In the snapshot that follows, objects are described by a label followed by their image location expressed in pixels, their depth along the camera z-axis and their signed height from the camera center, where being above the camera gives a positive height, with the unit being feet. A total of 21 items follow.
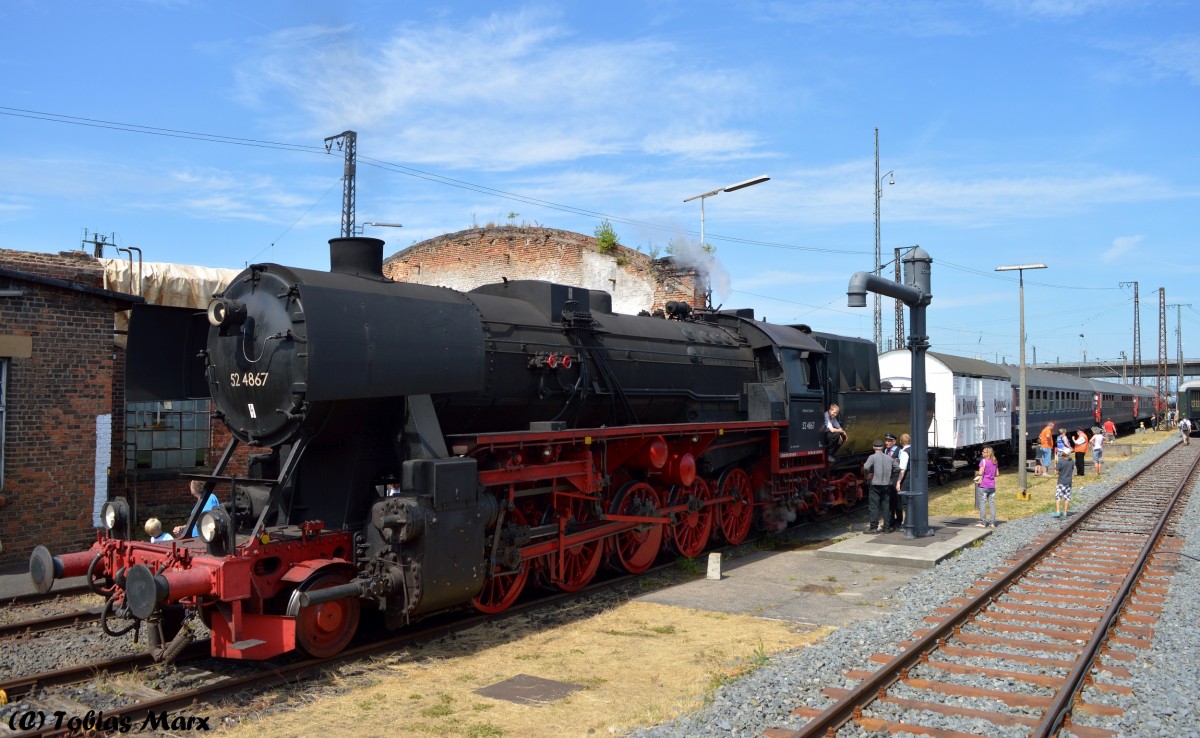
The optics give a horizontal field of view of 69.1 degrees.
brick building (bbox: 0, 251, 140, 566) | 37.93 -0.24
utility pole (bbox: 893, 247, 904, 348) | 100.83 +9.73
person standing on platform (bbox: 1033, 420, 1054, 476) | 83.61 -4.34
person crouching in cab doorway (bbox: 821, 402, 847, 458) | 47.44 -1.38
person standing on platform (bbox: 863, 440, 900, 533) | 46.52 -4.01
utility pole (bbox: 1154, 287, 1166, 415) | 218.79 +21.37
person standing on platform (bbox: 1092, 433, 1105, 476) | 85.61 -4.19
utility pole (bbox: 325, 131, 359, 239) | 81.61 +21.19
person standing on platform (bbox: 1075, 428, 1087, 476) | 80.94 -3.67
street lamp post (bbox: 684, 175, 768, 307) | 61.21 +15.95
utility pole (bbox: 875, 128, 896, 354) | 97.84 +16.30
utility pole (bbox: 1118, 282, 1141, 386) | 223.71 +19.29
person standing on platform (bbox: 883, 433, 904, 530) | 47.62 -4.81
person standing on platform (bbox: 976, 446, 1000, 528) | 48.21 -4.35
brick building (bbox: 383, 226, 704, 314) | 72.08 +12.43
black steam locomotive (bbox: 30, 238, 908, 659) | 22.61 -1.80
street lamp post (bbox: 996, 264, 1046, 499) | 63.70 -2.85
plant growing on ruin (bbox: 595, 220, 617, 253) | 74.08 +14.06
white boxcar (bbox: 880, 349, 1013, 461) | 73.26 +0.72
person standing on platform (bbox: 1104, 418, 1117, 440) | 130.31 -3.24
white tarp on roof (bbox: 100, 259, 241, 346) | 51.57 +7.47
